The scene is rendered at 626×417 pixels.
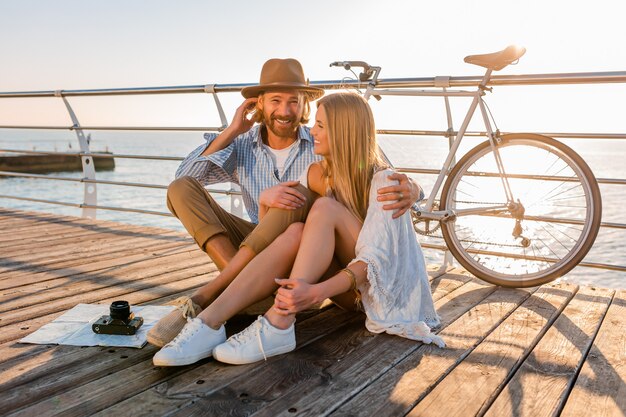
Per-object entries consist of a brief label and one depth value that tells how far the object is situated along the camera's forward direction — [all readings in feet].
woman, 5.19
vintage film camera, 5.82
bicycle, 7.73
